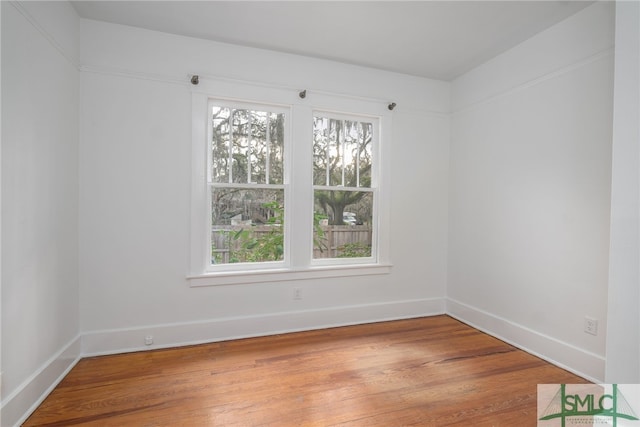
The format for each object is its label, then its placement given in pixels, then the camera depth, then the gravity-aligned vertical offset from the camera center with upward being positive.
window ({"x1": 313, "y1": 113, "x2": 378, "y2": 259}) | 3.40 +0.25
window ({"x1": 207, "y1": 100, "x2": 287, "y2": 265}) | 3.04 +0.24
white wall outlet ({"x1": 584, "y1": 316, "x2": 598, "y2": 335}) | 2.35 -0.85
